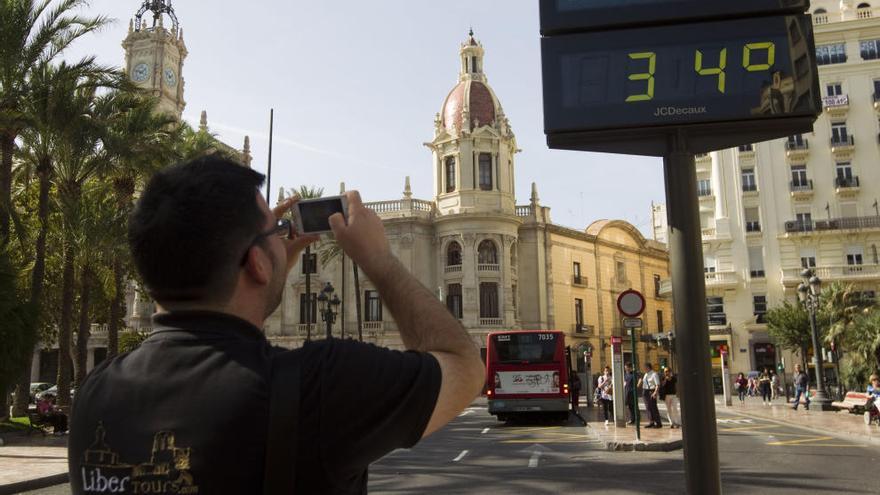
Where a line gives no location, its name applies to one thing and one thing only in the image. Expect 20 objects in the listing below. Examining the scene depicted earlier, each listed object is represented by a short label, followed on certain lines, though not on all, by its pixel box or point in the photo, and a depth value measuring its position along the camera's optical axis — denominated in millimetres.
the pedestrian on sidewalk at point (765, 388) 31531
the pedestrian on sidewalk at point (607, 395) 22125
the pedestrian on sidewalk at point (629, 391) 19041
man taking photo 1495
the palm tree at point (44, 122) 18609
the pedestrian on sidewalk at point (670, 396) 18203
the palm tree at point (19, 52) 17641
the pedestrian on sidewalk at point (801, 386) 27172
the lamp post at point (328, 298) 31462
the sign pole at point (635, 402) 14945
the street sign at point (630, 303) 15633
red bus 22375
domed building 48531
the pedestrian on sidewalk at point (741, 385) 34281
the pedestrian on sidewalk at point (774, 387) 38938
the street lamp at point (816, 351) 25766
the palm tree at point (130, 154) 21484
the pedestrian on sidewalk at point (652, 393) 18391
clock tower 63281
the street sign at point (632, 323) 15875
